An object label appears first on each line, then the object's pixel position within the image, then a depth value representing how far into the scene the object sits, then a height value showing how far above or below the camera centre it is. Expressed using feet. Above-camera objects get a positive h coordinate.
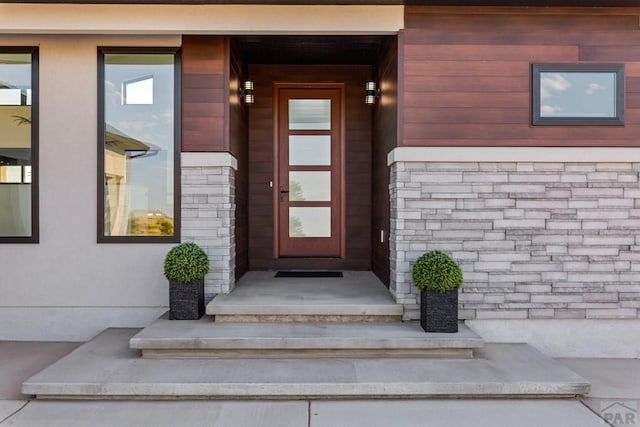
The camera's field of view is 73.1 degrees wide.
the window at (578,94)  12.84 +3.39
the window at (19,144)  13.92 +1.96
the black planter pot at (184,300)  12.41 -2.74
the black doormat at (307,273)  16.71 -2.68
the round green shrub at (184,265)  12.20 -1.70
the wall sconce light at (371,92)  16.67 +4.42
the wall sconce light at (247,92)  16.17 +4.25
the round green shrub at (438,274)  11.39 -1.79
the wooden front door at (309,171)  18.13 +1.47
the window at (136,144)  13.92 +1.95
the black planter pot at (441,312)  11.47 -2.81
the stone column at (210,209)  13.55 -0.12
